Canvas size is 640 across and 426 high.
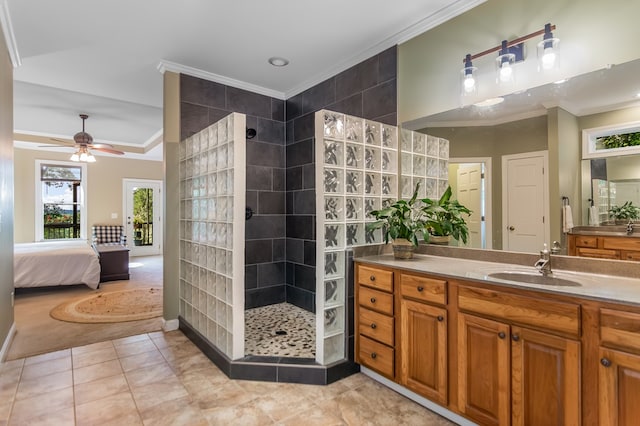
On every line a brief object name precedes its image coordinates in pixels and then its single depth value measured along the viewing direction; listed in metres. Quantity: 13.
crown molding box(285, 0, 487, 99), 2.35
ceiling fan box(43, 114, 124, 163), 5.45
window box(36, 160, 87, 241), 7.05
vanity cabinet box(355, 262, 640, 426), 1.33
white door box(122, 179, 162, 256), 8.14
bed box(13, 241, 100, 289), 4.63
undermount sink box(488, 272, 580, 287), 1.74
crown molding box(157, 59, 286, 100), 3.35
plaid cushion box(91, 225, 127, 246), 7.52
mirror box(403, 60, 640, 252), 1.78
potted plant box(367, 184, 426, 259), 2.37
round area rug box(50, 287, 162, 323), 3.73
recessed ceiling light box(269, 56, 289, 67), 3.29
